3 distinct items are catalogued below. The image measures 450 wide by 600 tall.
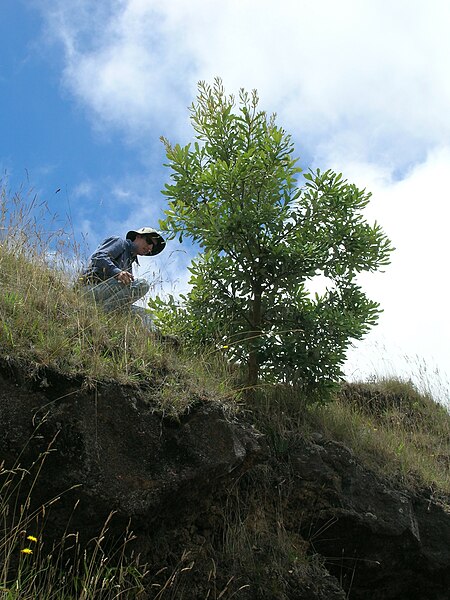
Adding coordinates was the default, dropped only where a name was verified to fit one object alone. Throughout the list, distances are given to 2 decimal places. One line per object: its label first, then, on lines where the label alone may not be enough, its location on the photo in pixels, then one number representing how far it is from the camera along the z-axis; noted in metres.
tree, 8.71
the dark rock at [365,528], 7.77
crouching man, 8.52
